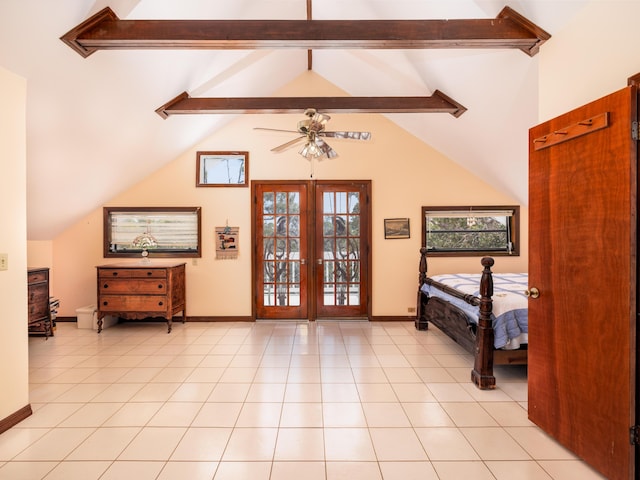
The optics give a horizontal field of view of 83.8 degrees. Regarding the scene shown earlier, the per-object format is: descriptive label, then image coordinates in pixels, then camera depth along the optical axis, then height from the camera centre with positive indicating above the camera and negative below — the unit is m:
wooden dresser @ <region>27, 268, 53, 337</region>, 4.24 -0.75
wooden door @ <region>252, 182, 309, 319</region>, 5.52 -0.24
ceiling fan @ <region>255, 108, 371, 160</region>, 3.27 +0.98
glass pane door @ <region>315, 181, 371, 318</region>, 5.54 -0.17
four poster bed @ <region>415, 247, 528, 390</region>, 3.09 -0.78
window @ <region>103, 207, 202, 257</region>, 5.43 +0.13
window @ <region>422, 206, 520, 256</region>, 5.53 +0.11
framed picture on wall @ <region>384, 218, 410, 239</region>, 5.49 +0.16
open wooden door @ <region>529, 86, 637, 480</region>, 1.79 -0.24
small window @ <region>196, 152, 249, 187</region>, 5.45 +1.08
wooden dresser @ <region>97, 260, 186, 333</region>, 4.82 -0.67
